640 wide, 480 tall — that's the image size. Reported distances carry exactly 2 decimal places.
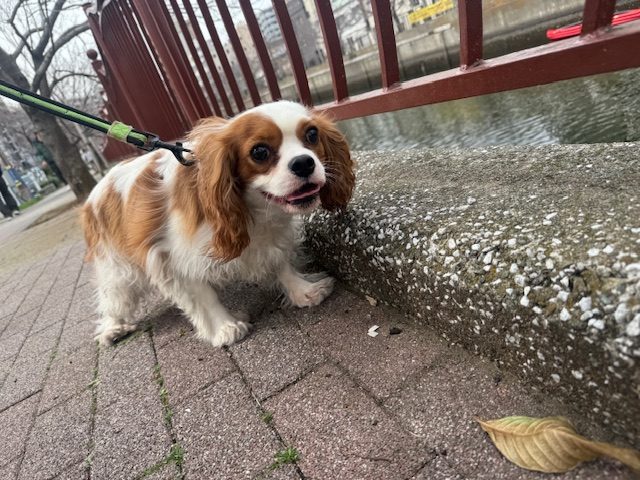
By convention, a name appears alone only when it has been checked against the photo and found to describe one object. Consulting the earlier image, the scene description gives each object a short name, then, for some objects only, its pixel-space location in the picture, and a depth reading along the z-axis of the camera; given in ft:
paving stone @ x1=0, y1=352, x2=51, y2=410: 2.12
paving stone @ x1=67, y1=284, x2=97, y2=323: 2.84
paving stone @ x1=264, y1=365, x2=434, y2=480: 1.18
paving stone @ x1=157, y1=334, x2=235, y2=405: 1.71
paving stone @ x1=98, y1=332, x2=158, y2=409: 1.79
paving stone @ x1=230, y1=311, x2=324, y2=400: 1.59
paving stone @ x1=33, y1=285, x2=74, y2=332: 2.96
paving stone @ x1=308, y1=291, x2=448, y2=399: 1.45
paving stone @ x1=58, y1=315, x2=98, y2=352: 2.42
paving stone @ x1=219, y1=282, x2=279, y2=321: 2.19
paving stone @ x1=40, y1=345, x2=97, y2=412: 1.95
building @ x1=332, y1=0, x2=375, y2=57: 82.00
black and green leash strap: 1.91
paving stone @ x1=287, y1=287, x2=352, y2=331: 1.88
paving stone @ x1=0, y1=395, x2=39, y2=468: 1.72
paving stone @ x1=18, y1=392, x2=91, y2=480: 1.54
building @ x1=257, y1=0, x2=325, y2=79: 78.24
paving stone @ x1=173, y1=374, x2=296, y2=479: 1.30
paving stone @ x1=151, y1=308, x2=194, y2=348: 2.15
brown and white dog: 1.68
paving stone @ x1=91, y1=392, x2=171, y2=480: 1.42
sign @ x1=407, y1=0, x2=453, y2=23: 54.09
